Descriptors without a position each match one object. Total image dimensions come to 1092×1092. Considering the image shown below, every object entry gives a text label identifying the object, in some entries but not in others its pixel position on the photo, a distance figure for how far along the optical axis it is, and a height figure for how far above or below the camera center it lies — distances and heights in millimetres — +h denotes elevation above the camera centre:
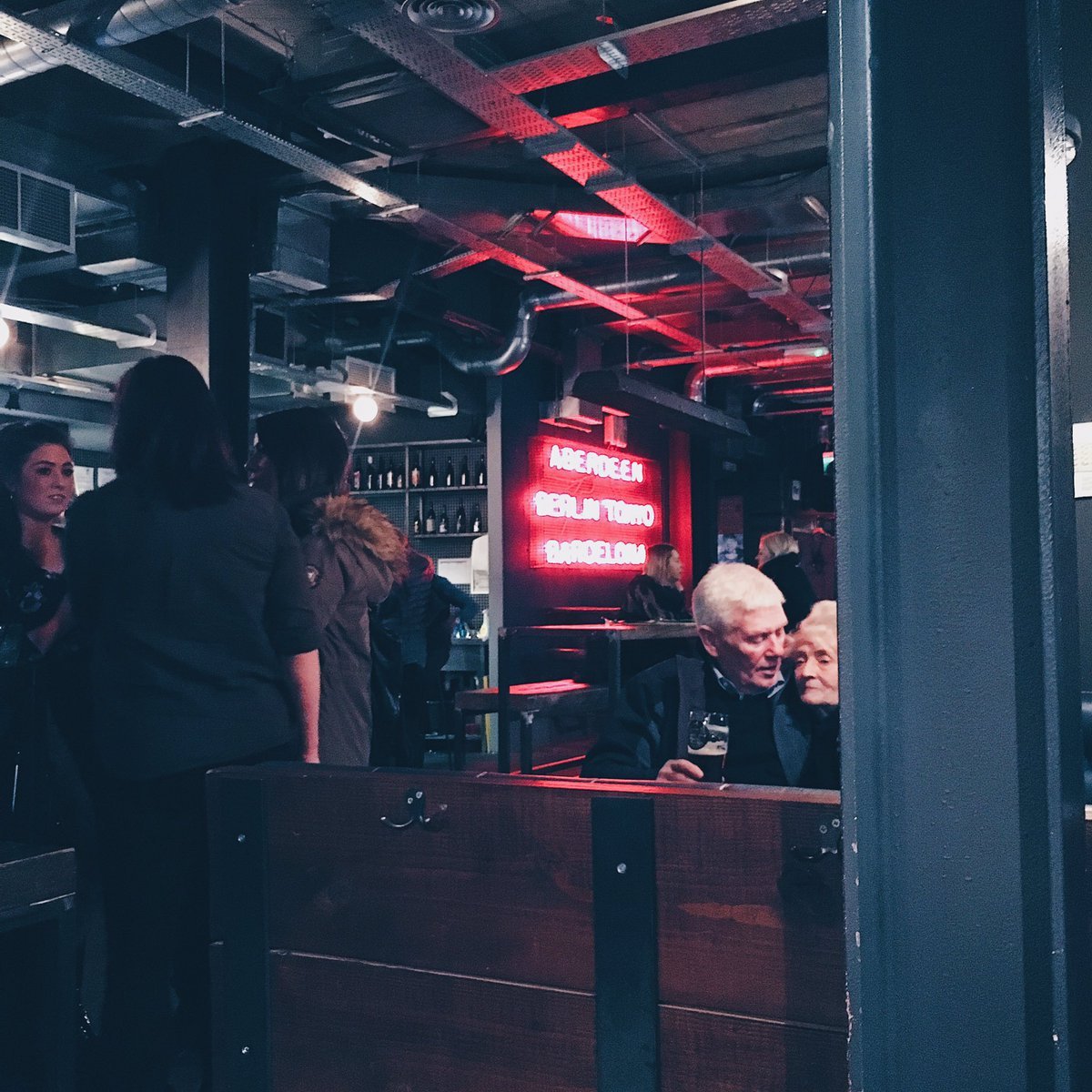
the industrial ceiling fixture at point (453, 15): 3494 +1829
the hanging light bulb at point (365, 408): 8602 +1557
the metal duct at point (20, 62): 3832 +1877
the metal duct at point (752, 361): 9148 +2059
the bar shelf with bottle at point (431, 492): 9789 +1057
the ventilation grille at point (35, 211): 4879 +1760
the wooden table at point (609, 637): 5473 -125
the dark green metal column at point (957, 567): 1146 +45
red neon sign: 9188 +929
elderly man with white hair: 2412 -190
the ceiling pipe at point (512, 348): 7758 +1861
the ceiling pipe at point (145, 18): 3414 +1792
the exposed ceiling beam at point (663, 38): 3529 +1846
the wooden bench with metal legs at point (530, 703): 5516 -431
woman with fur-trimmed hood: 2894 +173
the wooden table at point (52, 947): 1603 -464
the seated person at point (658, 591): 7434 +146
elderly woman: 2344 -149
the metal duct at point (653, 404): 6262 +1261
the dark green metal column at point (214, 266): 5203 +1600
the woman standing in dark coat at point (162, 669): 2162 -96
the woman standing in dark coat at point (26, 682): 2197 -123
